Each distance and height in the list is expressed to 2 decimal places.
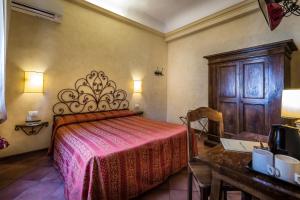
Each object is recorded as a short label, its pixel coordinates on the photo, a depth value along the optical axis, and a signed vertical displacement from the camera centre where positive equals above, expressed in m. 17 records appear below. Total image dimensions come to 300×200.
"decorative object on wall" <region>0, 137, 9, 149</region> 1.78 -0.53
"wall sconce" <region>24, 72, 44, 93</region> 2.38 +0.28
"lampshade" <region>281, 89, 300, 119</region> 1.35 -0.03
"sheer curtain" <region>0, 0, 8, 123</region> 1.74 +0.64
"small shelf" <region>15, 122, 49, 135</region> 2.39 -0.47
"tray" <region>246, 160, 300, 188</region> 0.66 -0.36
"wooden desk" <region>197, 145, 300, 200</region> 0.63 -0.37
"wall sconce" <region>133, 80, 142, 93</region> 3.90 +0.37
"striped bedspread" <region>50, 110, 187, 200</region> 1.32 -0.59
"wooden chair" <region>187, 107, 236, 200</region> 1.15 -0.62
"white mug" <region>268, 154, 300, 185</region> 0.65 -0.31
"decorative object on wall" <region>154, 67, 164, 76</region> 4.46 +0.85
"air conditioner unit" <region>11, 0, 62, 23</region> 2.30 +1.46
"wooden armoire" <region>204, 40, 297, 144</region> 2.33 +0.28
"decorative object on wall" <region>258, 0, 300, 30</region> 1.52 +0.94
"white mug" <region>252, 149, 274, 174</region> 0.74 -0.30
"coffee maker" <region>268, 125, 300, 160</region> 0.79 -0.22
